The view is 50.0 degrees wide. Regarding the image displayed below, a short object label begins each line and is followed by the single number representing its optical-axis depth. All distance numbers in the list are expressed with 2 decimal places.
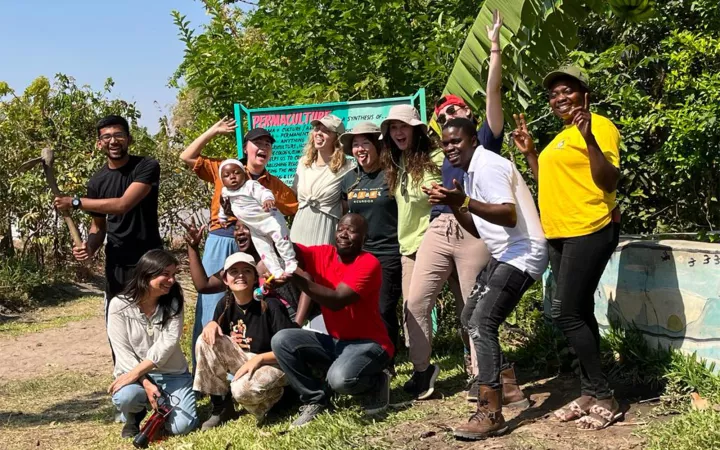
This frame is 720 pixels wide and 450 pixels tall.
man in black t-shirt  5.32
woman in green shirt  5.10
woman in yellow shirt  4.00
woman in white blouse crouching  4.95
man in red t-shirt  4.58
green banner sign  6.14
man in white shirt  3.98
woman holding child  5.43
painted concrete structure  4.32
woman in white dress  5.58
